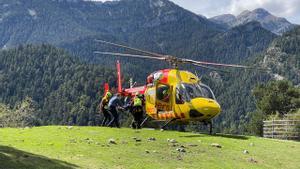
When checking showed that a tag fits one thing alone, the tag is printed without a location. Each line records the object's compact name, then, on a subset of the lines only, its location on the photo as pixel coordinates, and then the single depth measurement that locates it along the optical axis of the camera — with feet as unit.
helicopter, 90.22
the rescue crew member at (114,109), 99.04
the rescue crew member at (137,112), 100.94
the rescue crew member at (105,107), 101.35
